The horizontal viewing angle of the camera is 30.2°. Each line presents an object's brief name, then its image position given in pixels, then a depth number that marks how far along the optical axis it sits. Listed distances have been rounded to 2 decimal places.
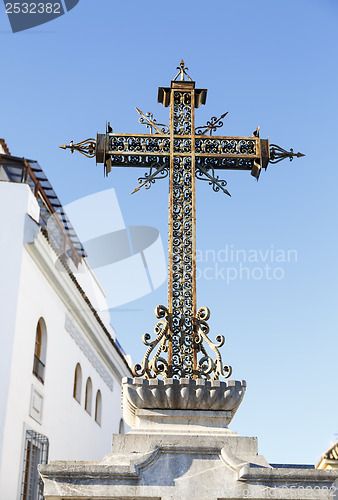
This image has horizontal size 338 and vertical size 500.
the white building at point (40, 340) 11.73
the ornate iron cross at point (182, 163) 6.02
